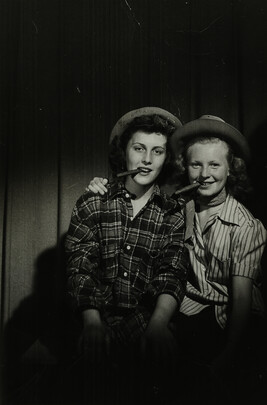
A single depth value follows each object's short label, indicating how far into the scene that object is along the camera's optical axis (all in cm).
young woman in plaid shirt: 126
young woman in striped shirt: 126
